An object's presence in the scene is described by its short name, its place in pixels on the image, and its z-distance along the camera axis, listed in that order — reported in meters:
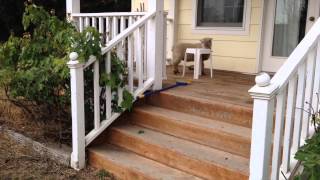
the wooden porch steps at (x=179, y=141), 2.87
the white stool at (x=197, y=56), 4.78
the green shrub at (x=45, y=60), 3.29
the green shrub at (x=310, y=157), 1.96
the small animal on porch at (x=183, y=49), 4.95
